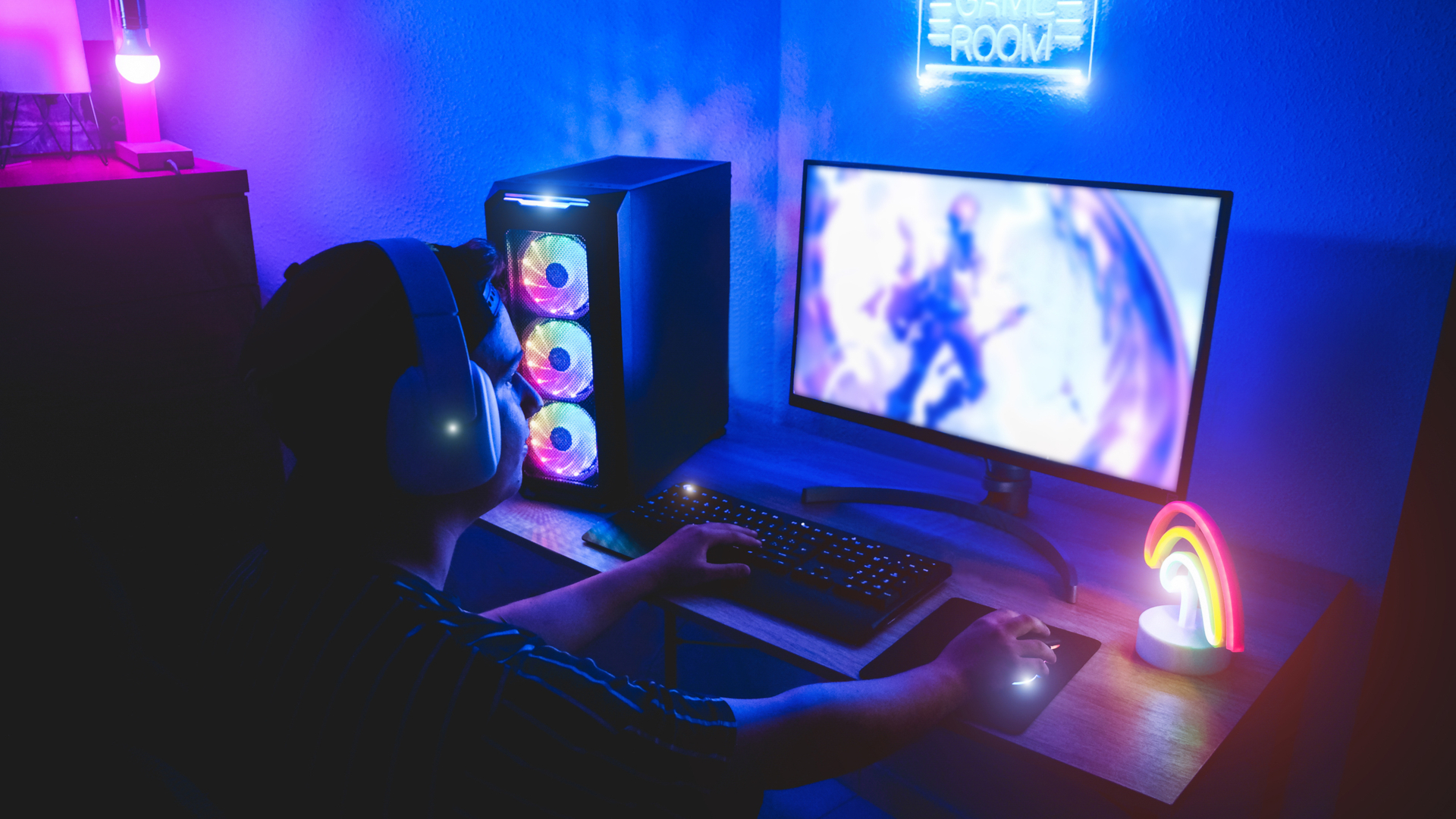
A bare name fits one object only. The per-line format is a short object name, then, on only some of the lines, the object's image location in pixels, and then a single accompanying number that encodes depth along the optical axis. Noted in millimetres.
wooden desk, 894
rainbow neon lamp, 961
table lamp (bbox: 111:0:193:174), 1522
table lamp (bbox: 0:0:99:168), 1451
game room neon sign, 1283
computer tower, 1298
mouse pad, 921
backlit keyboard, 1085
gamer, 707
